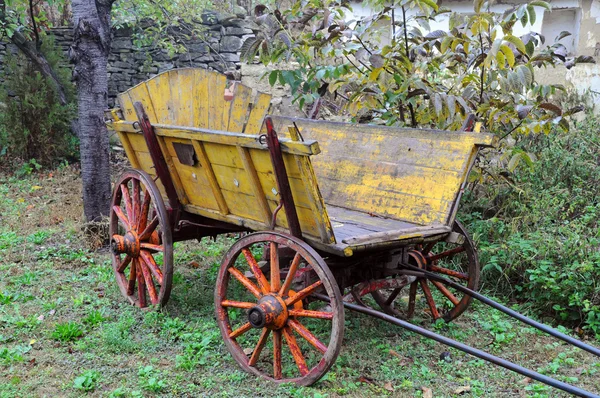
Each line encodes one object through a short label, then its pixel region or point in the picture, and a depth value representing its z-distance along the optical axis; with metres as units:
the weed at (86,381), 3.12
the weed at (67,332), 3.76
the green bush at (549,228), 4.23
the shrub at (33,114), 8.69
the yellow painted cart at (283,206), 3.07
